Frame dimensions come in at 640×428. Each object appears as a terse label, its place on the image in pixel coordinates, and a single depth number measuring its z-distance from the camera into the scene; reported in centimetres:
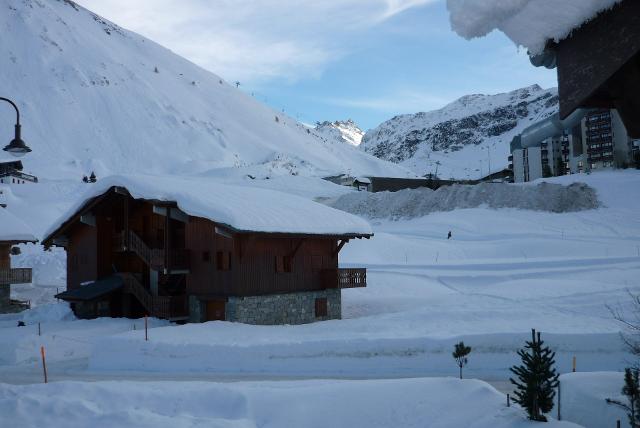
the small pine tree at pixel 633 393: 811
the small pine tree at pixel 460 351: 1486
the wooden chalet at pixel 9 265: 3453
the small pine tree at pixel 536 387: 902
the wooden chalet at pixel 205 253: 2403
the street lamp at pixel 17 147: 1250
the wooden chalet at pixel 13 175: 7906
